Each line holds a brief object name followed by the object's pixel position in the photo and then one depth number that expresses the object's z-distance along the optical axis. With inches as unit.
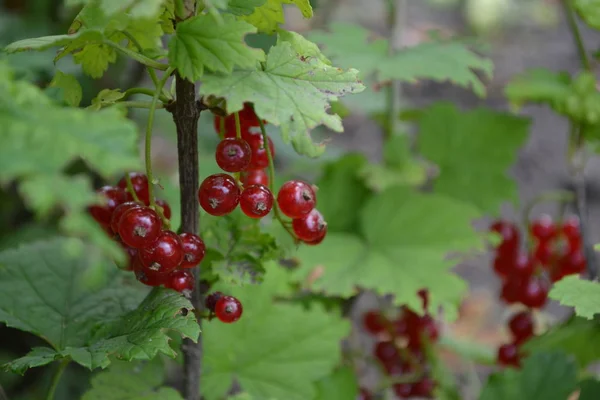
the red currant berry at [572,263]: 20.5
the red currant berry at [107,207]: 15.2
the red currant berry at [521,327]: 21.0
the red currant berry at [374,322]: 23.3
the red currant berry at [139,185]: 15.5
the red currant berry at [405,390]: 22.2
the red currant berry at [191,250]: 14.9
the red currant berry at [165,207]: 15.6
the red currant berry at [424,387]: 21.8
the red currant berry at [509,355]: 20.7
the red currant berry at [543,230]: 21.2
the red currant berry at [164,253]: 14.5
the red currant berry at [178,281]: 15.2
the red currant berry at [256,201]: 14.8
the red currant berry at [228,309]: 15.4
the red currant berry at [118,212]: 14.7
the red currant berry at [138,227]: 14.3
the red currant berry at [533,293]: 20.6
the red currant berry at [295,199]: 15.2
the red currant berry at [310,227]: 15.5
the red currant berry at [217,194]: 14.7
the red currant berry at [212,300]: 15.5
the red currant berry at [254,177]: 16.0
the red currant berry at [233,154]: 14.8
